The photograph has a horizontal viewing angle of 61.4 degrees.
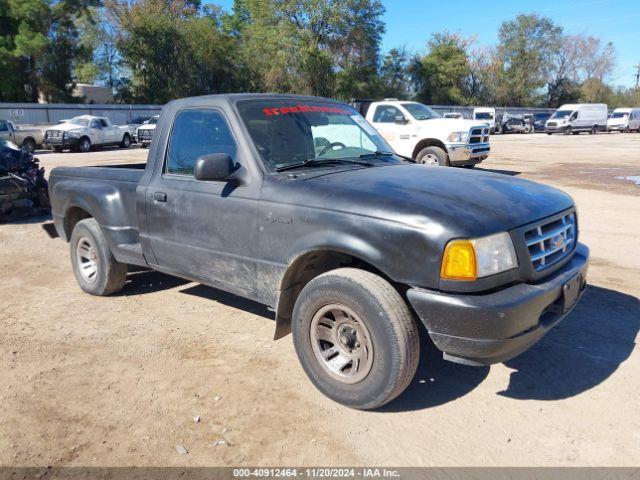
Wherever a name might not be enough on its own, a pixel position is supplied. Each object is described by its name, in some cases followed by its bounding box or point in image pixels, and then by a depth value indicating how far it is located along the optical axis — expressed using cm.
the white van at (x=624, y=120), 4709
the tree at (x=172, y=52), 4516
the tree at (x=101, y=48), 5091
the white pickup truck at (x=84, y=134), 2400
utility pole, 8131
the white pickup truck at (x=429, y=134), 1316
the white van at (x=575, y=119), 4409
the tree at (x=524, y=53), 6931
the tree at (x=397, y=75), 5837
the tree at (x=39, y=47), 3728
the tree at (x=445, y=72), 6238
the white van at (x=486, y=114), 4527
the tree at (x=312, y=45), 4803
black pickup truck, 281
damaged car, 902
